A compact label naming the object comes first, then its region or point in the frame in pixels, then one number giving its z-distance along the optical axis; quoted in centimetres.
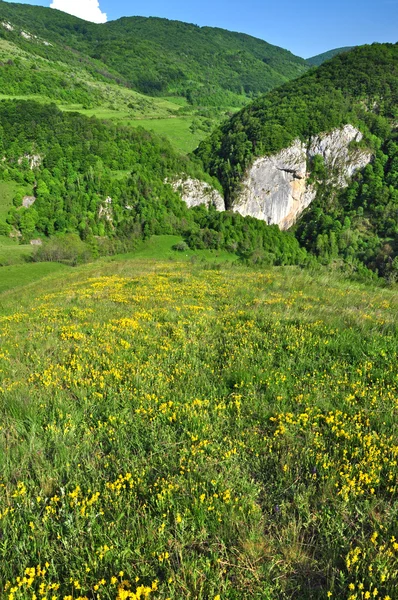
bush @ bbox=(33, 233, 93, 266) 10094
